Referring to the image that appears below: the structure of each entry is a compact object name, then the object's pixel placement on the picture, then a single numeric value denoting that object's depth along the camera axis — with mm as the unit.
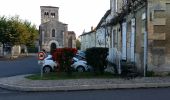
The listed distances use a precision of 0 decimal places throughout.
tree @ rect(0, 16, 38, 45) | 24045
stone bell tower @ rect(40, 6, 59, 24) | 45776
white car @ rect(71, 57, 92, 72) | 10273
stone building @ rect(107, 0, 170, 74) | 7595
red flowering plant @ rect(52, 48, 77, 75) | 7967
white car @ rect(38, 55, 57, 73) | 10247
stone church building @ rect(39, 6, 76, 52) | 42935
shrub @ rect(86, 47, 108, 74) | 7924
